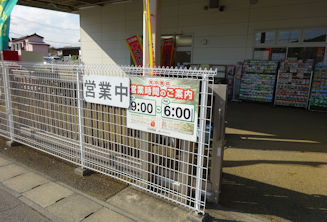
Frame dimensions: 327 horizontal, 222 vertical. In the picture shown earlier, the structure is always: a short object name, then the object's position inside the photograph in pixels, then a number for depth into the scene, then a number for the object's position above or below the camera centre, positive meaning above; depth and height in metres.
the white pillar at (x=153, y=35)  3.69 +0.64
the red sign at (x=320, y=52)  7.46 +0.85
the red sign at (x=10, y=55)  4.22 +0.24
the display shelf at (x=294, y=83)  7.51 -0.27
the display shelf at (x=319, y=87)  7.23 -0.35
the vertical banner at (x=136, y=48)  5.66 +0.61
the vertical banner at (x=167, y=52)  7.57 +0.70
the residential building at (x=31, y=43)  29.41 +3.50
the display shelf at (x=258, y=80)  8.12 -0.19
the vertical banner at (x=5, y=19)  3.92 +0.87
